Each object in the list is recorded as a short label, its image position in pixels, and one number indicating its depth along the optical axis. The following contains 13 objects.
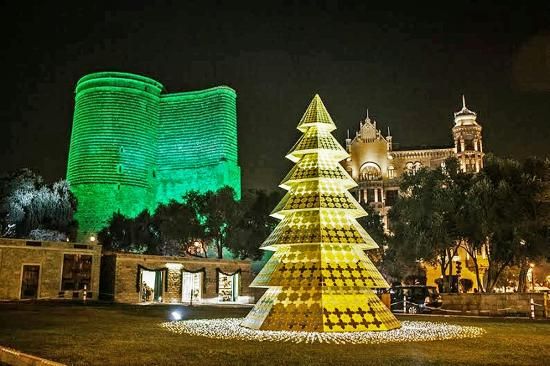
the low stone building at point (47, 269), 27.52
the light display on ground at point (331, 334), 11.71
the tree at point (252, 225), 44.78
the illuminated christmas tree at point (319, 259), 13.04
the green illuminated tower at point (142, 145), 58.66
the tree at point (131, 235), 50.03
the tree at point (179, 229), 45.09
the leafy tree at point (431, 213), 30.05
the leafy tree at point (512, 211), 27.06
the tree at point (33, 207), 41.62
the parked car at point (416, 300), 24.94
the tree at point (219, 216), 45.56
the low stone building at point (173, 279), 31.77
